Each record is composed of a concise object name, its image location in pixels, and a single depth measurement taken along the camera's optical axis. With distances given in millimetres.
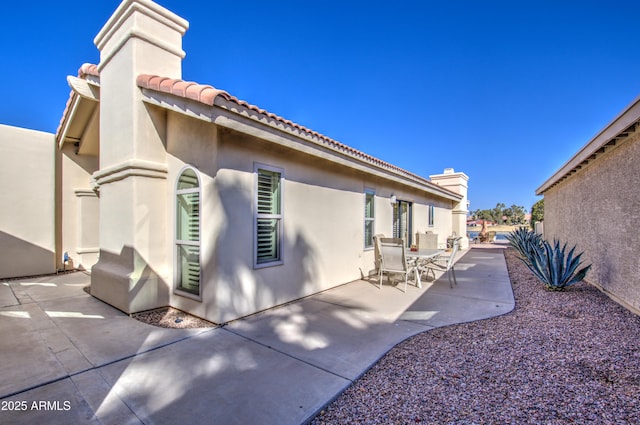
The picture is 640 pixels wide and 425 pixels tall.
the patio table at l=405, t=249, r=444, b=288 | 7398
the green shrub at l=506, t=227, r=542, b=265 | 7216
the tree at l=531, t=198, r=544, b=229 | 33738
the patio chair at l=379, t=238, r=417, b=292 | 6961
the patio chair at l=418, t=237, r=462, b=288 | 7477
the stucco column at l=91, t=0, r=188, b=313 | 5145
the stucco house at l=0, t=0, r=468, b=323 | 4629
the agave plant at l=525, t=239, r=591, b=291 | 6246
